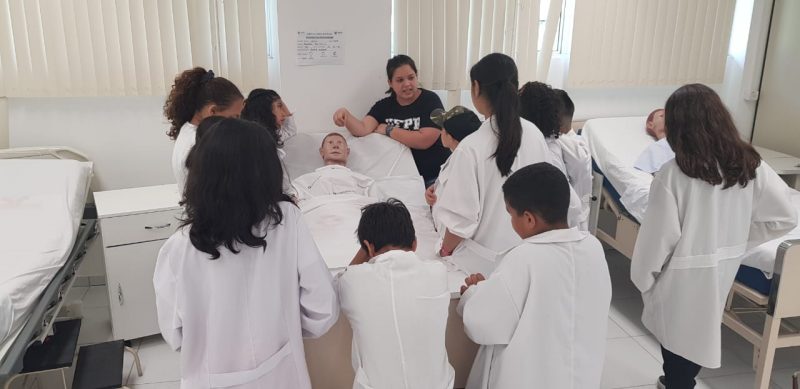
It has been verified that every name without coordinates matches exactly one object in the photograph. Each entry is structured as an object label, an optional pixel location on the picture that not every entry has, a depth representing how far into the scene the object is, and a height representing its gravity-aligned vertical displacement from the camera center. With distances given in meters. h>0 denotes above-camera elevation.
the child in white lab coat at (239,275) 1.34 -0.59
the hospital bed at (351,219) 1.95 -0.83
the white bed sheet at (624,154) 3.17 -0.67
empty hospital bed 2.01 -0.85
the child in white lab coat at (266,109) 3.04 -0.36
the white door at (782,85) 4.10 -0.27
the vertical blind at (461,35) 3.65 +0.05
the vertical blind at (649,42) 3.97 +0.02
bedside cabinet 2.75 -1.02
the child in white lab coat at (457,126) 2.26 -0.32
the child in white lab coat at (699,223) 1.93 -0.62
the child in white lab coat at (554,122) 2.38 -0.32
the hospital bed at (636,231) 2.27 -0.88
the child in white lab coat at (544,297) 1.50 -0.66
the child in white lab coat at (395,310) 1.52 -0.70
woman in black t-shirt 3.34 -0.46
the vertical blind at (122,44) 3.08 -0.03
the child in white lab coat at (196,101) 2.50 -0.27
